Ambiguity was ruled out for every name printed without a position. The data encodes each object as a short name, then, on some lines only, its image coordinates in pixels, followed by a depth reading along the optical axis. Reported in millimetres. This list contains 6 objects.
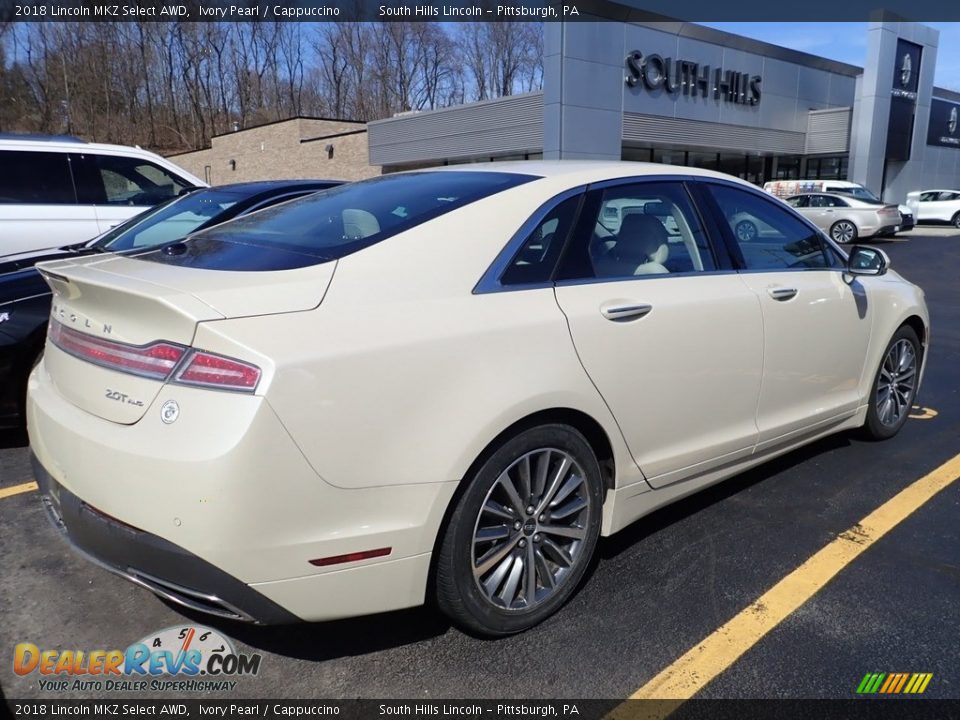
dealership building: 21078
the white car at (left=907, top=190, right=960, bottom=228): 27406
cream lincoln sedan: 1923
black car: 3840
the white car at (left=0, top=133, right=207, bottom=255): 6664
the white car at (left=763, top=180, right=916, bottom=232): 21625
